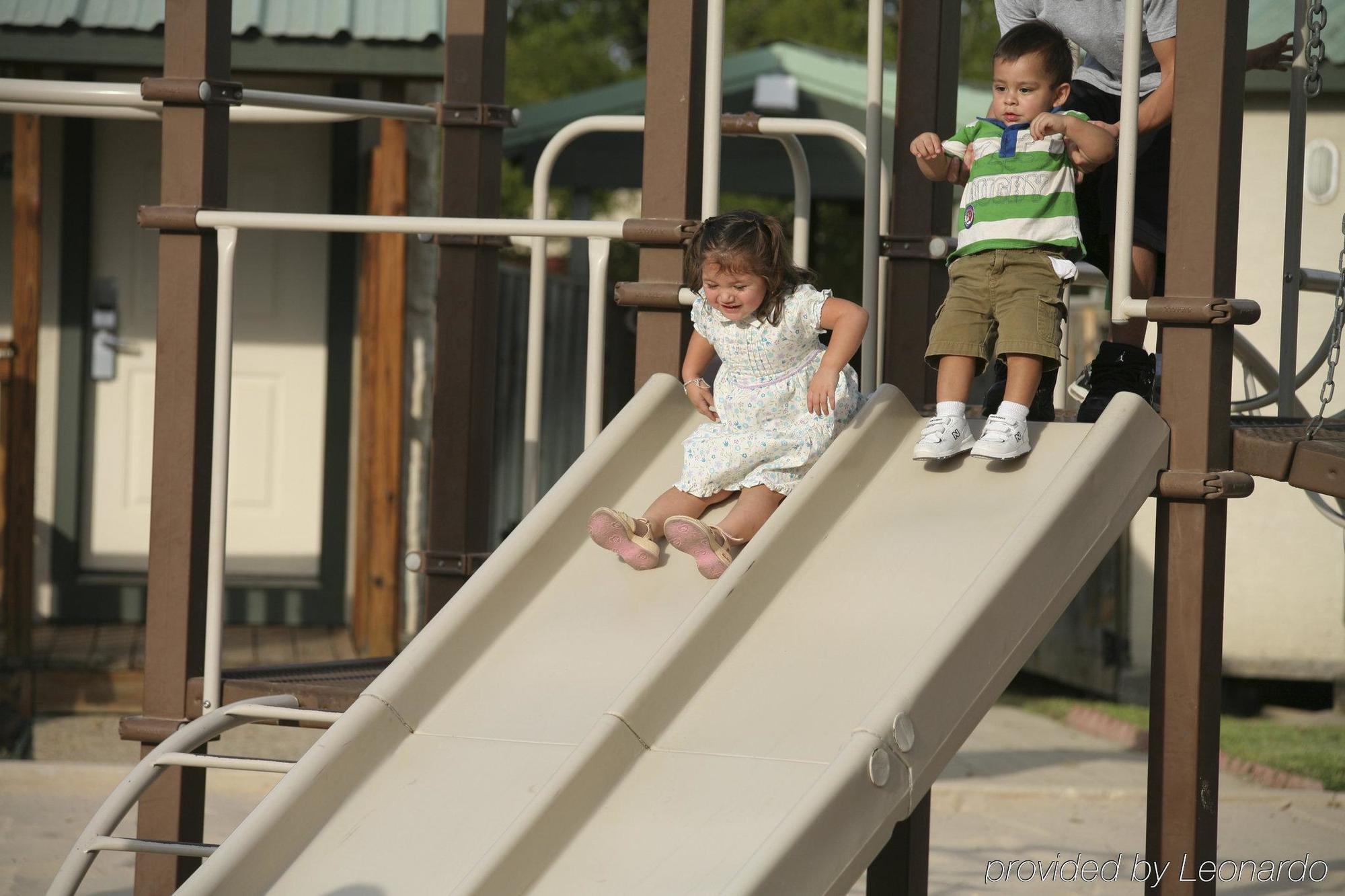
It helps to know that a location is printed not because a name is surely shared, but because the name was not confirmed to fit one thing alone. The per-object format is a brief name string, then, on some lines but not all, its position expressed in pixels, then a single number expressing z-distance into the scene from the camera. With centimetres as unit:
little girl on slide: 654
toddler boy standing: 655
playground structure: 581
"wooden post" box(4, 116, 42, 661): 1428
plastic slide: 520
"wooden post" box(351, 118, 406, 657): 1551
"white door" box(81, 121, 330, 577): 1677
